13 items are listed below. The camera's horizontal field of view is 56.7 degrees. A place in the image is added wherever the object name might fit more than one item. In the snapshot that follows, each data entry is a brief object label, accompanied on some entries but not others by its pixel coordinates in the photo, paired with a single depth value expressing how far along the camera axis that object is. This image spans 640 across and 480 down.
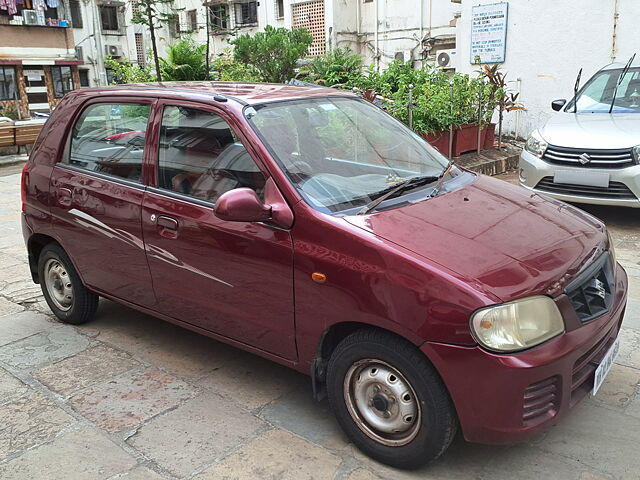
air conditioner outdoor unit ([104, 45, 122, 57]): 33.28
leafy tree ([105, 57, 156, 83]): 13.20
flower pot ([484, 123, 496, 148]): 9.80
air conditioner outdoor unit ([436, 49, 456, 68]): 14.30
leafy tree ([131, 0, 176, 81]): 8.80
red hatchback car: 2.38
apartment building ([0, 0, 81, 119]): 28.78
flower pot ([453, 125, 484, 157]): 9.11
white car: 5.96
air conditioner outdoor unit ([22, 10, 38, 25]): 29.25
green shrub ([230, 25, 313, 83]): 12.02
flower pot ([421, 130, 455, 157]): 8.80
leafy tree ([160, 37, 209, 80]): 11.80
